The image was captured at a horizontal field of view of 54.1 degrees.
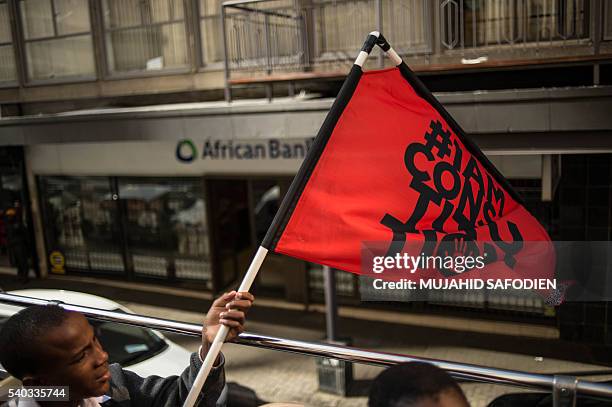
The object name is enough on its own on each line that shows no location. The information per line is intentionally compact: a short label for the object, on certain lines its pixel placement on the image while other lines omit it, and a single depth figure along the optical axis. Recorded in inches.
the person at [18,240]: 323.9
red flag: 114.5
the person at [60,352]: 80.2
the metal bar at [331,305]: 282.8
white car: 218.2
